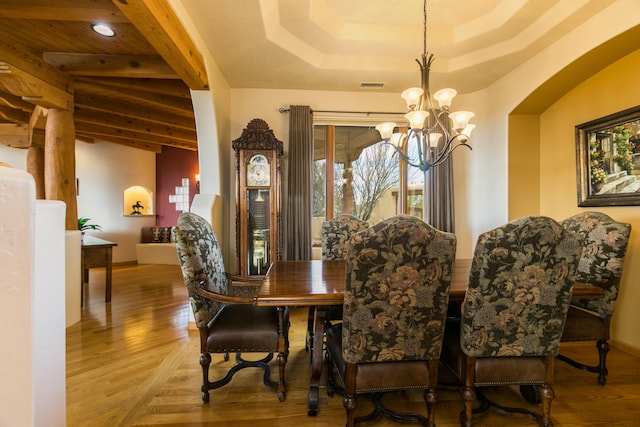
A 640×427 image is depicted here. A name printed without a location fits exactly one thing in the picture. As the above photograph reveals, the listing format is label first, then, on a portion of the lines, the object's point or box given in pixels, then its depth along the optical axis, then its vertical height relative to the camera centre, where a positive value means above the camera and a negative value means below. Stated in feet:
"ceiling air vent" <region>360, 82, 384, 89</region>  11.48 +5.12
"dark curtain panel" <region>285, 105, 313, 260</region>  11.50 +1.28
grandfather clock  10.57 +0.69
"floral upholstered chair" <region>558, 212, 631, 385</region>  6.18 -1.40
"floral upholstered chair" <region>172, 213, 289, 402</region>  5.52 -2.12
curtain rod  11.89 +4.30
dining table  4.87 -1.31
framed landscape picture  7.91 +1.55
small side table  12.13 -1.66
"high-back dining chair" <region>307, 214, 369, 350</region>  9.00 -0.54
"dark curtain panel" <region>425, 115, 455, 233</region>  11.94 +0.76
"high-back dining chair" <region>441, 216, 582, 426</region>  4.20 -1.42
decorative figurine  23.59 +0.79
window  12.66 +1.67
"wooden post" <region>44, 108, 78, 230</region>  10.87 +2.00
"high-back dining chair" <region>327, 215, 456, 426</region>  4.00 -1.35
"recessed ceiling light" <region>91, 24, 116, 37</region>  8.20 +5.33
